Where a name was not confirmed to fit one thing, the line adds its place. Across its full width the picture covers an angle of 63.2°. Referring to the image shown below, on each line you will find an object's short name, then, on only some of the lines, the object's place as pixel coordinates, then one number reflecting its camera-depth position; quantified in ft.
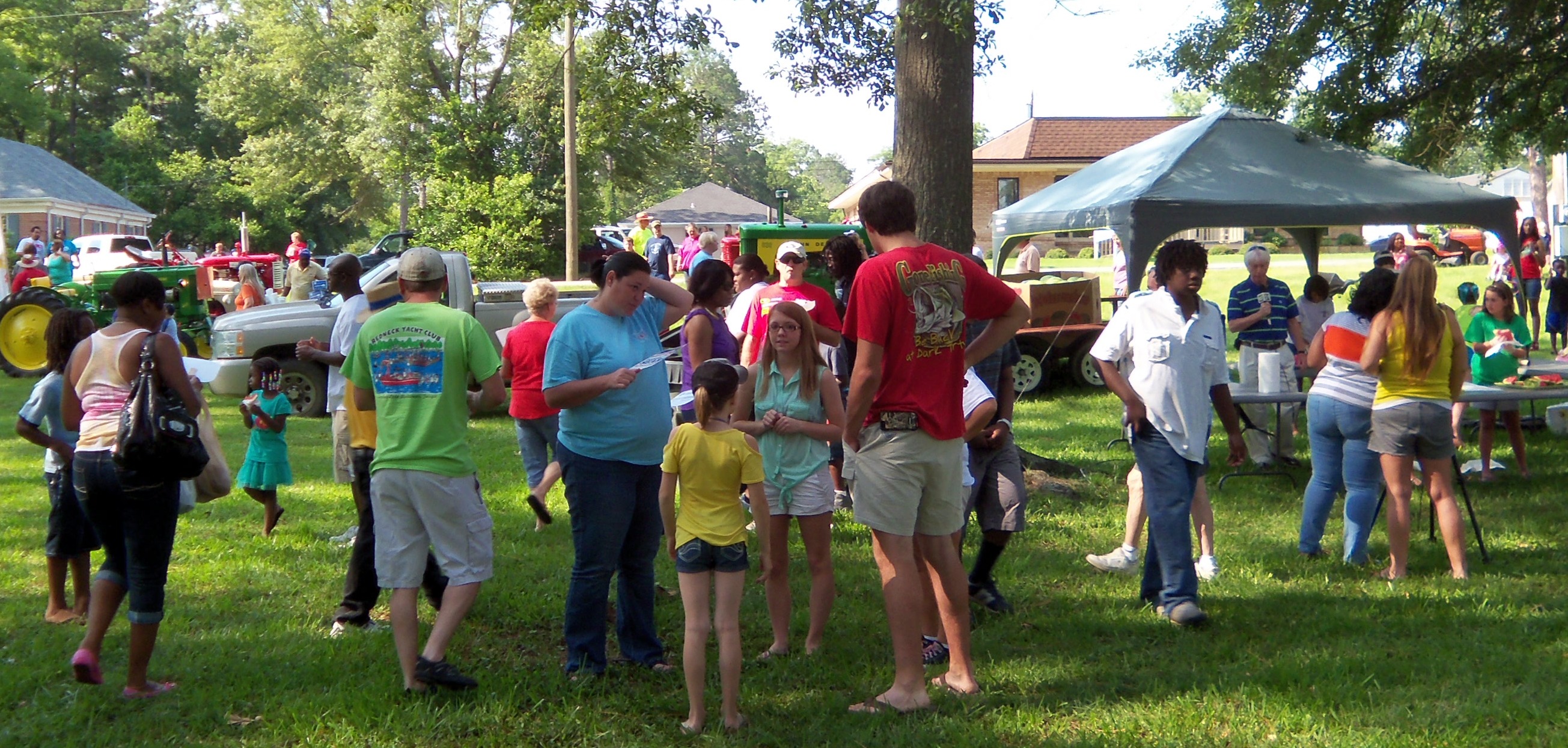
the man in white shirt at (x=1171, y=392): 18.54
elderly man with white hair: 31.63
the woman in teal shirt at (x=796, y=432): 17.22
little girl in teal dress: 24.56
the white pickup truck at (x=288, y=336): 42.27
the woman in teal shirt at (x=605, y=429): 15.98
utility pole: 80.38
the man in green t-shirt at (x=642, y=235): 83.01
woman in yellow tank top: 20.36
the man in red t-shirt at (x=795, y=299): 20.62
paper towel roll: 29.86
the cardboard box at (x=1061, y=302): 47.75
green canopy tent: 32.14
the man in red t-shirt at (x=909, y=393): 14.92
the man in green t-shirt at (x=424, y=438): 15.29
